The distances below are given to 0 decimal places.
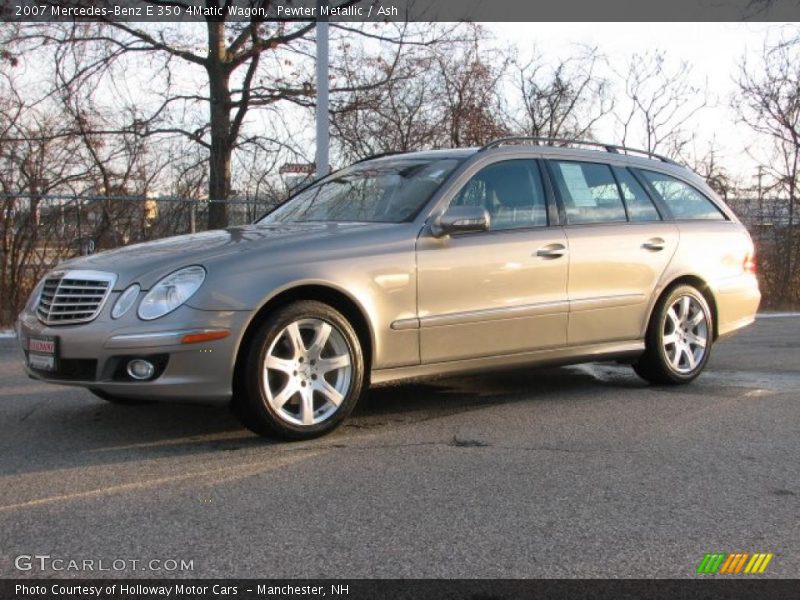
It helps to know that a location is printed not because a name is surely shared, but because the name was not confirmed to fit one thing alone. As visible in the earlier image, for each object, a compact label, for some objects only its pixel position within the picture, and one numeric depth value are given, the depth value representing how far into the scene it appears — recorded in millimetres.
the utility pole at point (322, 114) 11156
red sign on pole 15406
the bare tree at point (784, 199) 16344
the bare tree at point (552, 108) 18469
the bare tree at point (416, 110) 16172
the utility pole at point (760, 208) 16781
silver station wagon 4262
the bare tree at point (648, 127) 20453
